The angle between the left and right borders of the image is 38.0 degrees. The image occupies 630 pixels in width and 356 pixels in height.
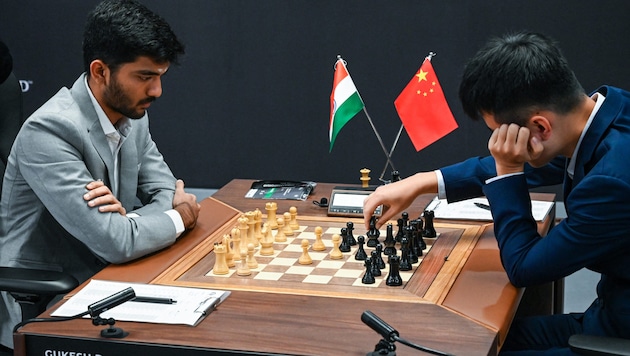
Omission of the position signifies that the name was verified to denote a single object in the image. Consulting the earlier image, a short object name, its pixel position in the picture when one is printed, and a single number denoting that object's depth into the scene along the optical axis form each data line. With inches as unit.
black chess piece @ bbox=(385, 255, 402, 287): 92.7
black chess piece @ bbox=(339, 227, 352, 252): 105.0
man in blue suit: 84.4
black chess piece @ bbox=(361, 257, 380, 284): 93.5
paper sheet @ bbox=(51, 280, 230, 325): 82.7
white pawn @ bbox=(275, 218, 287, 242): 109.3
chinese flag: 134.2
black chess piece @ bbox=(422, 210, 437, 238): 109.6
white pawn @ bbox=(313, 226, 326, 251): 105.3
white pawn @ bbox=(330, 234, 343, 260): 102.0
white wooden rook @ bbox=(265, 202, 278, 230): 113.7
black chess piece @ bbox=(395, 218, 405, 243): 106.3
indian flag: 135.4
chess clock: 120.3
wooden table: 76.8
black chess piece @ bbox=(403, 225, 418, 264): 100.0
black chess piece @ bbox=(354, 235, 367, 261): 101.7
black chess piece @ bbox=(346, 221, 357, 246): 106.3
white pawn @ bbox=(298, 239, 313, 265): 100.7
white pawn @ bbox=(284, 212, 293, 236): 111.7
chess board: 91.2
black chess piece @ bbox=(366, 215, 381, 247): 106.4
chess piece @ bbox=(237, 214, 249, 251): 105.1
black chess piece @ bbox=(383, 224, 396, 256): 102.7
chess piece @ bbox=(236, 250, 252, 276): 97.0
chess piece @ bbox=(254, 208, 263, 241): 108.0
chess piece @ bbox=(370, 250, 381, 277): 95.5
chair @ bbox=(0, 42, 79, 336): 93.5
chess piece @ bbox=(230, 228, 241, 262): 101.3
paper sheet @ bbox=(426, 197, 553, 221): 117.3
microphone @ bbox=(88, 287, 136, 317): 78.6
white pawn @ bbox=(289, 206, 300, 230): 113.5
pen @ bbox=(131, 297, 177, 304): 85.4
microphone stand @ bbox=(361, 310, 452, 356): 72.3
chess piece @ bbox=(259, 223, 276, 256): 104.3
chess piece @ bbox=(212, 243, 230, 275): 97.0
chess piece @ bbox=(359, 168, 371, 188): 129.1
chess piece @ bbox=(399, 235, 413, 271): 97.6
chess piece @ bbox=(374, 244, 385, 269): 96.5
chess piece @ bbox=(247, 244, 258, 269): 98.9
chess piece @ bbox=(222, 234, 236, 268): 99.4
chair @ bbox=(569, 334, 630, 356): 76.5
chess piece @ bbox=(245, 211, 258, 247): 107.1
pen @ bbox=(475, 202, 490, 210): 120.5
